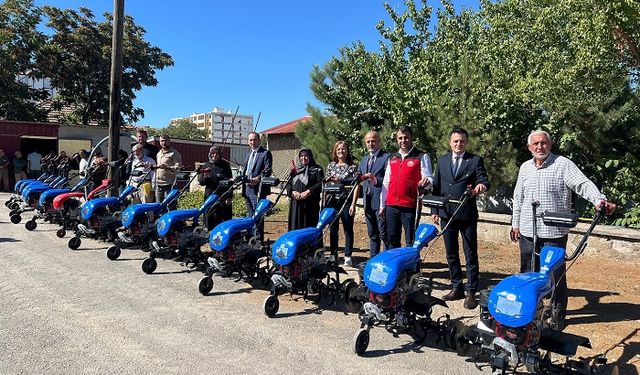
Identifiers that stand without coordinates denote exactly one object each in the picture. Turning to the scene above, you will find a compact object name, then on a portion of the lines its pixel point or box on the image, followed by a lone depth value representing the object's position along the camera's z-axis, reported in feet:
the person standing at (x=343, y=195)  19.19
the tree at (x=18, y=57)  75.20
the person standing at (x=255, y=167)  22.99
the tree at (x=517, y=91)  25.46
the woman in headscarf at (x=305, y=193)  20.39
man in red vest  17.38
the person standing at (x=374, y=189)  19.57
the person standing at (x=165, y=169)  27.66
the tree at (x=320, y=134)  39.63
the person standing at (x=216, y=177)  24.48
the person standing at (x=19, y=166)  59.00
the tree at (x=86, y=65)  83.35
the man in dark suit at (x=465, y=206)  16.10
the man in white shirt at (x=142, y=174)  27.71
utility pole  33.42
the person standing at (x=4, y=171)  57.98
